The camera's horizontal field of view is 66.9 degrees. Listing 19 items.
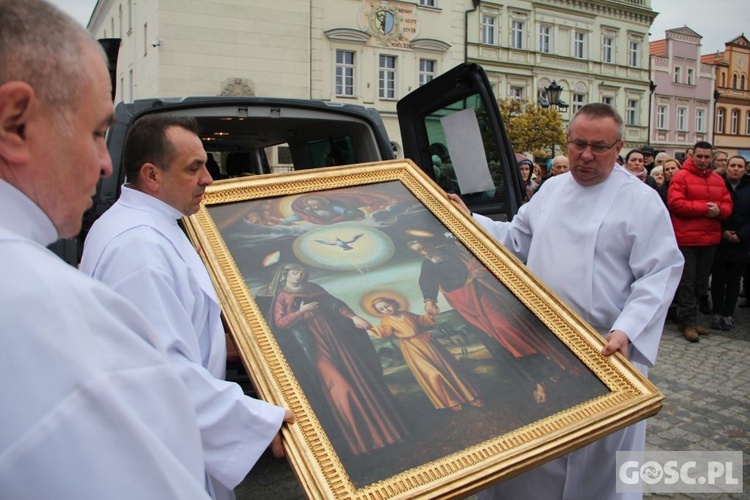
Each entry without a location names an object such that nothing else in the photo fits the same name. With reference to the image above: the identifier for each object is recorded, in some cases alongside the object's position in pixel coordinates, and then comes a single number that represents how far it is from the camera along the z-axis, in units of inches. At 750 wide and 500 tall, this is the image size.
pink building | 1611.7
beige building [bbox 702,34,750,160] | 1788.9
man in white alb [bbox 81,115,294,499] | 69.7
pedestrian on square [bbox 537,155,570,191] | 318.0
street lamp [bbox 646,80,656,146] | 1491.5
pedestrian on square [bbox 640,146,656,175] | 357.1
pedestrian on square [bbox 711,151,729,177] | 327.8
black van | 143.4
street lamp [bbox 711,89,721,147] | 1742.9
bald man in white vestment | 27.5
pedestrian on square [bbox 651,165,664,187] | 310.7
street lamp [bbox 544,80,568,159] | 589.6
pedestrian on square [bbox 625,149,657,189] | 288.8
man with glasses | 100.9
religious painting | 69.1
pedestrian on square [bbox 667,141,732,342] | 267.3
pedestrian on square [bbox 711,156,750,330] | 277.3
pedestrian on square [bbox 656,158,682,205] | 301.6
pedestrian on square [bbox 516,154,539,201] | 358.9
